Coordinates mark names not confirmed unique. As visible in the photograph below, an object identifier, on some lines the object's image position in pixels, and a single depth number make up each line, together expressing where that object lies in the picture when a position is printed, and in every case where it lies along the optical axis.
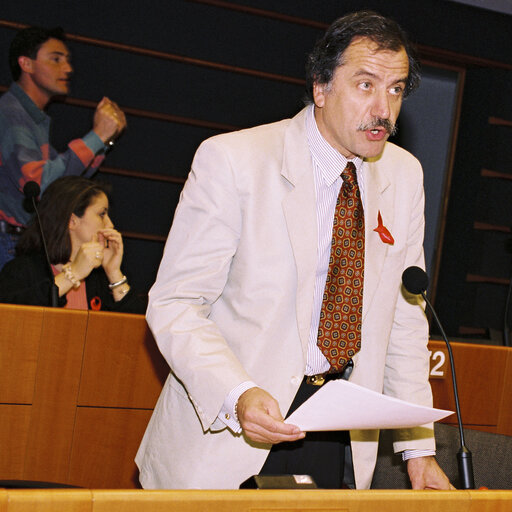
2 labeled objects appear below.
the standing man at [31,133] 4.15
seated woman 3.43
